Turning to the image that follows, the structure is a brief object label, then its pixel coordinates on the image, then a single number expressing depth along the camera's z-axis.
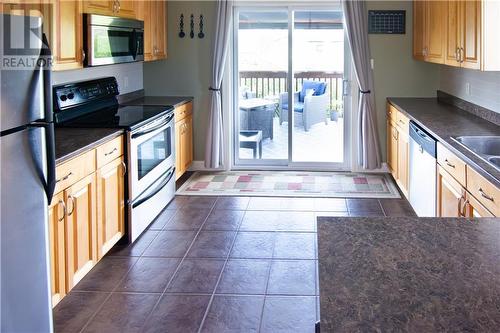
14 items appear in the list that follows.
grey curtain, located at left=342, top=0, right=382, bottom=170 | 6.20
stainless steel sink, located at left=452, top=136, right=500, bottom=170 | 3.54
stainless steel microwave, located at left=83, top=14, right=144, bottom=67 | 3.99
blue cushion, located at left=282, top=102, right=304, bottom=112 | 6.68
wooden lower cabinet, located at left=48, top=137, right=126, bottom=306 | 2.88
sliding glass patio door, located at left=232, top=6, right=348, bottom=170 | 6.52
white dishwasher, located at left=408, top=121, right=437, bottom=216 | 3.87
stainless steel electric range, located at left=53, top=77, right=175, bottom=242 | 4.03
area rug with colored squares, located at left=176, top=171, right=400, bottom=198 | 5.70
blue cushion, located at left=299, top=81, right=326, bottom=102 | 6.58
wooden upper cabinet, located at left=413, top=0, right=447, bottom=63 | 4.81
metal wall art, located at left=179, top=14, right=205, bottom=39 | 6.48
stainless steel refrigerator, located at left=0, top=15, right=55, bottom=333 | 2.12
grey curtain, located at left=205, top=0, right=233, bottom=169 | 6.29
